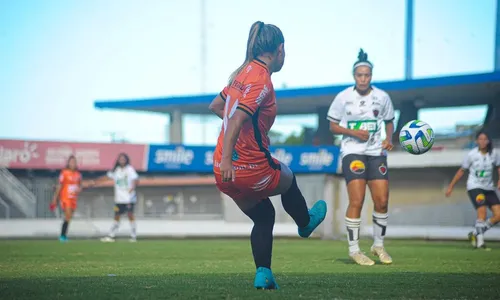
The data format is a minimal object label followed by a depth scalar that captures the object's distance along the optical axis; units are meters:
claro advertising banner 36.00
